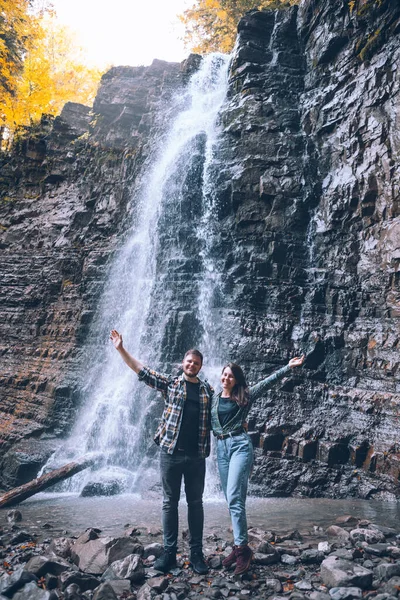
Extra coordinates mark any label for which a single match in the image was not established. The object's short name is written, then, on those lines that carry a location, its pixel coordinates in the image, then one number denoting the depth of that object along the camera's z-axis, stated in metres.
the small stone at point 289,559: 4.44
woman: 4.24
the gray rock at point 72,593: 3.67
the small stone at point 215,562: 4.35
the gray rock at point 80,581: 3.90
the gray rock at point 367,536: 4.89
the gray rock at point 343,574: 3.74
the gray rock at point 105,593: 3.58
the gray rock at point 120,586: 3.78
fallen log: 8.31
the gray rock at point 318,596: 3.56
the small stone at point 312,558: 4.45
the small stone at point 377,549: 4.41
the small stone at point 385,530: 5.26
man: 4.29
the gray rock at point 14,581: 3.73
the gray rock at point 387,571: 3.84
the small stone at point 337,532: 5.27
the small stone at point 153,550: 4.71
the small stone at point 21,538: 5.59
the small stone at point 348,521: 6.09
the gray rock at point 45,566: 4.14
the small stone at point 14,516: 6.95
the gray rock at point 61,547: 4.82
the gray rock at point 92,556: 4.31
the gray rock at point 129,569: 4.02
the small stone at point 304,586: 3.83
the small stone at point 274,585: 3.83
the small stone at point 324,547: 4.64
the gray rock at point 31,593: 3.58
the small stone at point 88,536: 4.91
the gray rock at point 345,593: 3.53
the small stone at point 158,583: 3.81
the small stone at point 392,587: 3.54
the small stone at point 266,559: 4.41
